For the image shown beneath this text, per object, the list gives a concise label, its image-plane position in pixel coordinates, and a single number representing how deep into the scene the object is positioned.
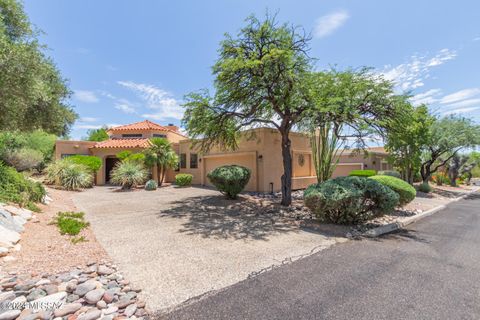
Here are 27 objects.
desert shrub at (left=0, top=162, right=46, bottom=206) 6.77
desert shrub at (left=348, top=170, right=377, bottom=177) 17.28
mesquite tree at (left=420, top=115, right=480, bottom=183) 16.72
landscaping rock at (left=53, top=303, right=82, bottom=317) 2.70
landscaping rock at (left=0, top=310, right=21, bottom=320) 2.56
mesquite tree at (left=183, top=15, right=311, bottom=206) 8.11
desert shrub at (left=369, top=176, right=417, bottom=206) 8.88
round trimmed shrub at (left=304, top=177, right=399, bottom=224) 6.57
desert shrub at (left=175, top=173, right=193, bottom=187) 17.62
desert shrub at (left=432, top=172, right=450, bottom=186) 24.56
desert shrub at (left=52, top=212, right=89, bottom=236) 5.75
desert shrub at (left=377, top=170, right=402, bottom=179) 17.43
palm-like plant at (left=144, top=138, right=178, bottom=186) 17.28
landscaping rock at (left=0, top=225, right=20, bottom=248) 4.28
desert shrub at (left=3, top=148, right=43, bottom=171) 15.41
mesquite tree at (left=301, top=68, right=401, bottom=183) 7.84
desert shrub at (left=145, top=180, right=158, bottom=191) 15.76
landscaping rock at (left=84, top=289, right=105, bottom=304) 2.97
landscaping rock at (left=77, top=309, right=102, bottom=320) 2.62
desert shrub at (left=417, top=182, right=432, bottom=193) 16.84
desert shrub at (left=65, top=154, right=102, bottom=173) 16.80
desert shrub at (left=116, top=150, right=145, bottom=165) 17.61
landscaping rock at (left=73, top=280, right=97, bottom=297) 3.14
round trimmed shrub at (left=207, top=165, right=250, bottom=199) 10.91
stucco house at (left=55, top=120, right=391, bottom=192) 14.07
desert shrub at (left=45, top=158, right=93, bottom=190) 14.66
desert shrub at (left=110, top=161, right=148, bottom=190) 15.84
